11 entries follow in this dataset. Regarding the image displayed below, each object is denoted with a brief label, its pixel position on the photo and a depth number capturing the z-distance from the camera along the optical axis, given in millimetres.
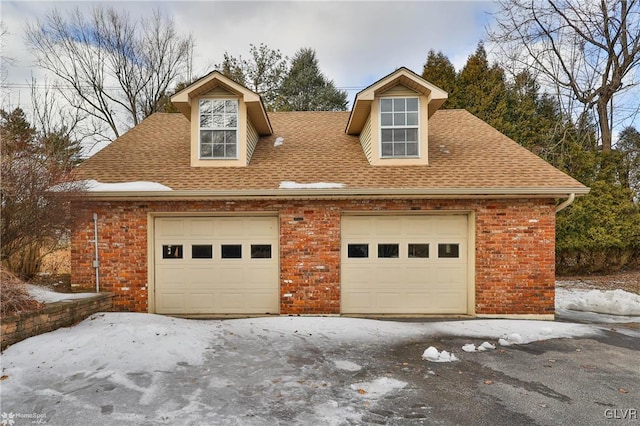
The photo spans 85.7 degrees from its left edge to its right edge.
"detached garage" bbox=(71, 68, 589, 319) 7105
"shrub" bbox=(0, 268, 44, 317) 4750
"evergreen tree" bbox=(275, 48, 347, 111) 21891
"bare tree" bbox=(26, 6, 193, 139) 16969
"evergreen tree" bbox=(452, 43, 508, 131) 17703
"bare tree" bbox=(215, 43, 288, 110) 20938
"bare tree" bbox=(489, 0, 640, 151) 14492
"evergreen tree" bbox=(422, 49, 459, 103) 18578
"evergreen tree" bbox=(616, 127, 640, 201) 13266
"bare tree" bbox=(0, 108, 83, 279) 5477
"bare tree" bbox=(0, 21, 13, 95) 13023
